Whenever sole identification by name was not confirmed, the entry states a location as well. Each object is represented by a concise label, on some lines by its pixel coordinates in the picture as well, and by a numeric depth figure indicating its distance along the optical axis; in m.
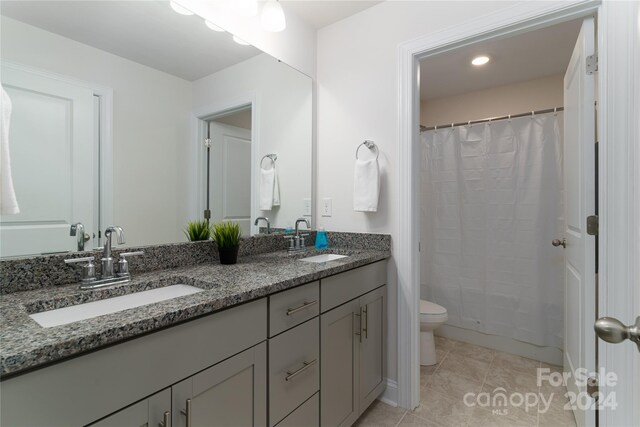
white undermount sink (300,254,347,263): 1.86
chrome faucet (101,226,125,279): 1.13
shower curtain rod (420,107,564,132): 2.37
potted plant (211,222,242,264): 1.51
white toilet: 2.23
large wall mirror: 1.03
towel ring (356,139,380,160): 1.92
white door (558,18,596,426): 1.40
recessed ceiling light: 2.46
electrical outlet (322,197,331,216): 2.17
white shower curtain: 2.37
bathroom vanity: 0.63
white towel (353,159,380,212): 1.85
